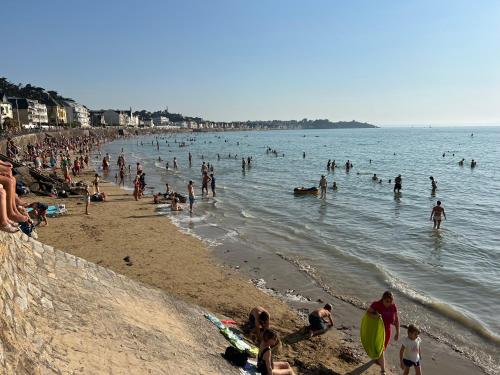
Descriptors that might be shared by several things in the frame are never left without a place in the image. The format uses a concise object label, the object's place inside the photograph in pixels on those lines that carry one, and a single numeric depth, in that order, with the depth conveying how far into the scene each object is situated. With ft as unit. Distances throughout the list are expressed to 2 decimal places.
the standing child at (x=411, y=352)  22.62
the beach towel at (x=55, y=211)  56.13
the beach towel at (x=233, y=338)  24.17
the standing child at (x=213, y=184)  82.41
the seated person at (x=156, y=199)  73.22
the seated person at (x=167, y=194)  76.19
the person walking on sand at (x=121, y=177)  93.87
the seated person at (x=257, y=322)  25.89
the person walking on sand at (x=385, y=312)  24.66
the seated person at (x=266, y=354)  21.01
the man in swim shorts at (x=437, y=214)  58.95
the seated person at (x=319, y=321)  29.14
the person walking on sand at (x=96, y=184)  71.55
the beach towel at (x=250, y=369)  21.83
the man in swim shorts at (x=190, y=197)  64.49
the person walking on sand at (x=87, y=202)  59.17
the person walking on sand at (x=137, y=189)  74.08
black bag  22.21
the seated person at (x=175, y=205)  67.77
